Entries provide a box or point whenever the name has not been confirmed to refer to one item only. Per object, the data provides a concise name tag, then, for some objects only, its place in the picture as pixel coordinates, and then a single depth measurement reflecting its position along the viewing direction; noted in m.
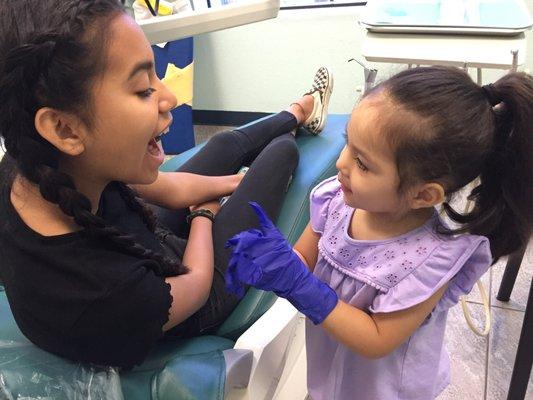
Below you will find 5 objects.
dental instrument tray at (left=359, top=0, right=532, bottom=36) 1.49
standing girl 0.68
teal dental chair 0.81
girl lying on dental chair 0.69
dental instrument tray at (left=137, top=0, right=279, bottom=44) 0.98
